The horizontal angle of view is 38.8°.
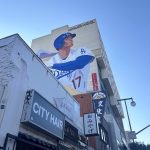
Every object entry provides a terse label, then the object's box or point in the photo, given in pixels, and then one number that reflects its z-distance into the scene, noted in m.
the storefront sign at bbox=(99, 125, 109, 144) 20.77
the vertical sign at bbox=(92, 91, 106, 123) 18.72
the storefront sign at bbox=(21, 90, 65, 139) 7.77
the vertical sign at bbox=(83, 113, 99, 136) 14.74
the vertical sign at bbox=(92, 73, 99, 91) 23.97
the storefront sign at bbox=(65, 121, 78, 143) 12.22
